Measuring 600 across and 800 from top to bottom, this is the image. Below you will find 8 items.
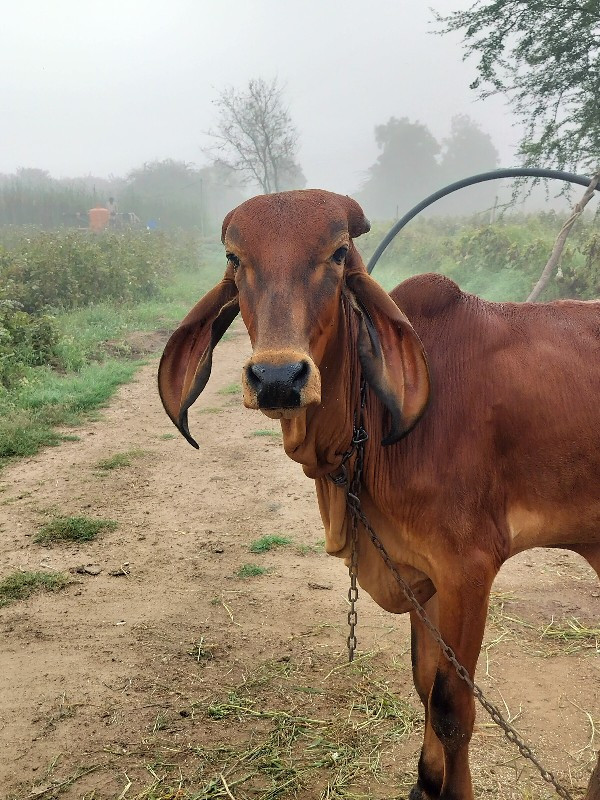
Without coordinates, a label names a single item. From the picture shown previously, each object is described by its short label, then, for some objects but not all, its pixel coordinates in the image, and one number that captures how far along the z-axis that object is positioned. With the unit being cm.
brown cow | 196
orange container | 2620
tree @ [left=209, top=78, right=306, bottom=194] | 3519
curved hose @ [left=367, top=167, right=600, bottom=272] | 458
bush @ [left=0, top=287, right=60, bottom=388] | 831
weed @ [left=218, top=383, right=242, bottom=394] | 887
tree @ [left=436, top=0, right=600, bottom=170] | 897
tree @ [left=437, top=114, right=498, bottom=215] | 7088
